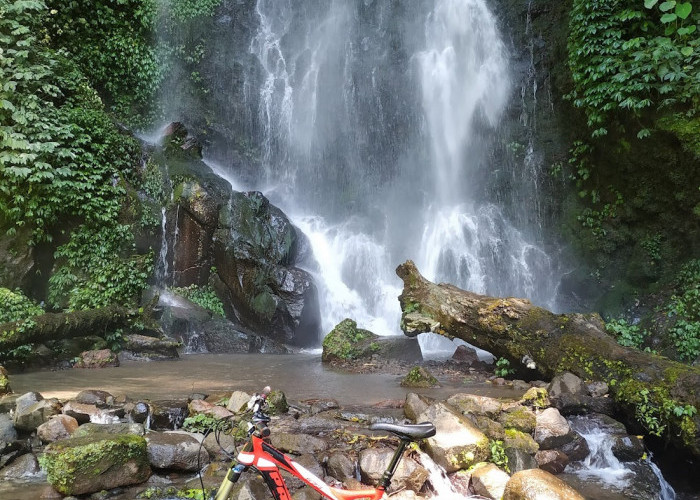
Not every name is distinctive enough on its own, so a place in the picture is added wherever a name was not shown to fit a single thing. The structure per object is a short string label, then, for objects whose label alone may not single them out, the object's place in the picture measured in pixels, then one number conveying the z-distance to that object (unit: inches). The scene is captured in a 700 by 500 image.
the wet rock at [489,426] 188.7
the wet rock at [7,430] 175.8
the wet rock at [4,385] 223.1
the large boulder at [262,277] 467.8
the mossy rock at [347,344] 362.3
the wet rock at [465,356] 351.3
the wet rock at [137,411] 197.8
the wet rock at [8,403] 199.5
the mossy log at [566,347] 203.5
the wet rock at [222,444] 170.2
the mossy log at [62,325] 295.4
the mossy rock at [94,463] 146.3
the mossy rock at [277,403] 209.2
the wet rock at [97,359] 324.8
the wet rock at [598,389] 230.4
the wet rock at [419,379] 281.6
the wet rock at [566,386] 226.8
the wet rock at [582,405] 219.3
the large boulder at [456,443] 167.5
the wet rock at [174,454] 164.6
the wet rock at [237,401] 203.5
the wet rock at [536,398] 219.4
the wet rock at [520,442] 183.9
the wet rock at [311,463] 163.6
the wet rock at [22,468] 163.0
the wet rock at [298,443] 173.3
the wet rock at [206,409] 201.0
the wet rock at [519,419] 197.5
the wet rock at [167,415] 197.2
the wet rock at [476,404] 209.0
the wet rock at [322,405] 215.2
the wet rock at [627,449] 199.8
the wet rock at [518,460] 173.3
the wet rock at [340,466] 161.8
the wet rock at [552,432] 194.1
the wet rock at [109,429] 169.5
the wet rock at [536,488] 139.8
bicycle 101.9
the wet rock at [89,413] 194.9
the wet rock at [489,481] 156.4
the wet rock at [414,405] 199.2
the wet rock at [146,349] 362.9
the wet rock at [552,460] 185.9
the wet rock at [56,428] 179.9
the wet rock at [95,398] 206.7
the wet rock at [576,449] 194.7
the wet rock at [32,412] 184.5
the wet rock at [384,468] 158.6
